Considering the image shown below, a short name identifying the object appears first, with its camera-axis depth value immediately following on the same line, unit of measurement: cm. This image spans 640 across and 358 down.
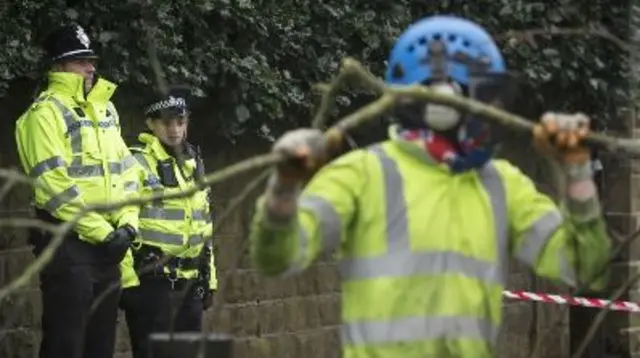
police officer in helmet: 1424
